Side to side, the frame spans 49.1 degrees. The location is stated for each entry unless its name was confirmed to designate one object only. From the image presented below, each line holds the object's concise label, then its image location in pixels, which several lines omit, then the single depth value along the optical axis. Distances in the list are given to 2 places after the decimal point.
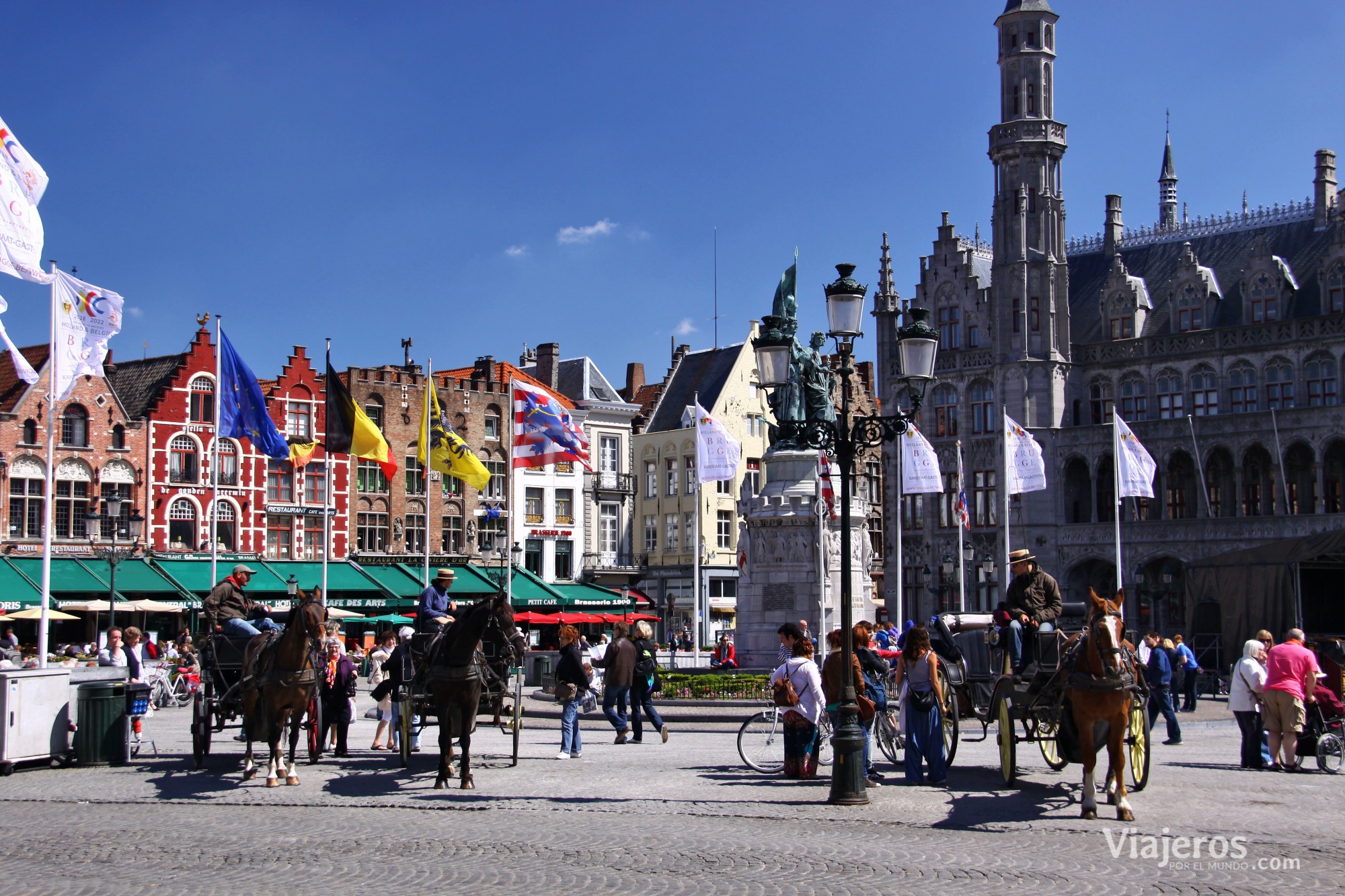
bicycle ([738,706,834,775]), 16.05
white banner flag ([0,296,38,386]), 20.16
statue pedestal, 30.62
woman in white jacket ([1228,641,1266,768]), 16.86
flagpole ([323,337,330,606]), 40.00
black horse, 14.36
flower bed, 25.95
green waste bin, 16.86
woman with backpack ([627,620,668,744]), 19.81
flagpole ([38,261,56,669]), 19.16
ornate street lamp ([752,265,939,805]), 13.27
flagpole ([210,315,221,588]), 35.16
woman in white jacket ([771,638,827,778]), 14.87
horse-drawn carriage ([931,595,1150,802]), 12.23
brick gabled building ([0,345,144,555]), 47.84
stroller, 16.89
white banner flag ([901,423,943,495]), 39.47
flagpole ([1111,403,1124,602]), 41.28
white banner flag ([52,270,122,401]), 20.59
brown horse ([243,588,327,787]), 14.29
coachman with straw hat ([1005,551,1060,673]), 14.20
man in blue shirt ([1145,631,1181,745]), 19.36
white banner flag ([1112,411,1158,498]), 41.00
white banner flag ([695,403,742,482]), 35.53
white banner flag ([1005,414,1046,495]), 42.16
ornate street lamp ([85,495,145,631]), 34.41
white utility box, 16.17
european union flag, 35.03
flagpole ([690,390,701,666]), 38.06
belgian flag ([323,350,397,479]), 34.91
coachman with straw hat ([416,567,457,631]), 15.91
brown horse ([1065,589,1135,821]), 12.16
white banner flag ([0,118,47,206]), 18.28
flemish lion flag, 37.53
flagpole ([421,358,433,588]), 39.00
